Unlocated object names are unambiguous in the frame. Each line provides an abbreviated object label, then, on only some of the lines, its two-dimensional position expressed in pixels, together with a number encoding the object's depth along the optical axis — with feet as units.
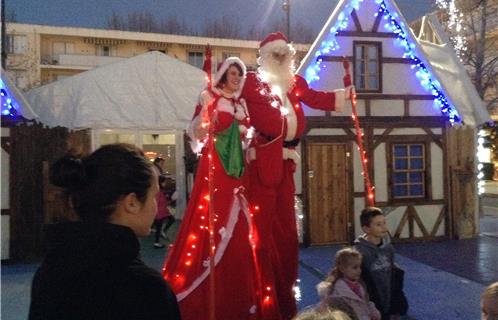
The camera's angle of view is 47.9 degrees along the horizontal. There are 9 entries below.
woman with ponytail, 5.29
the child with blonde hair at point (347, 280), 13.38
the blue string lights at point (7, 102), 29.81
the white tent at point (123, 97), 41.81
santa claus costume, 15.78
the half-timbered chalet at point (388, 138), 34.17
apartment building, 115.34
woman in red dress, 15.16
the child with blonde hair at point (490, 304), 9.00
